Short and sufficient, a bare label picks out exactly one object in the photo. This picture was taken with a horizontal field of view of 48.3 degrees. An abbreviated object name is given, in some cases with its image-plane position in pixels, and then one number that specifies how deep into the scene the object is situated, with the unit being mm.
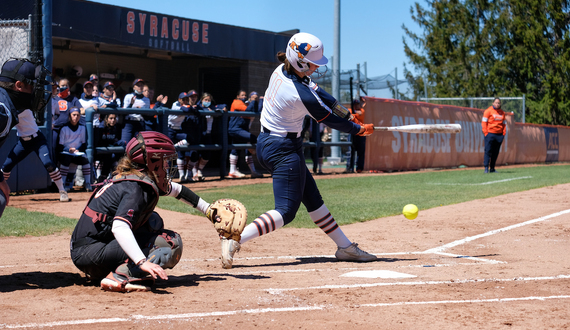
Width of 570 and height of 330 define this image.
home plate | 5328
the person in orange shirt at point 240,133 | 16234
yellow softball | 7125
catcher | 4520
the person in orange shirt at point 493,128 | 17781
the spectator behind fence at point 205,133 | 15484
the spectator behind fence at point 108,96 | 13695
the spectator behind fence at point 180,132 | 14812
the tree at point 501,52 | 36656
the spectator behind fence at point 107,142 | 13211
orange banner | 19594
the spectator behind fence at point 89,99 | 13280
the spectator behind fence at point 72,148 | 12203
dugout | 16312
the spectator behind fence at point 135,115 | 13688
